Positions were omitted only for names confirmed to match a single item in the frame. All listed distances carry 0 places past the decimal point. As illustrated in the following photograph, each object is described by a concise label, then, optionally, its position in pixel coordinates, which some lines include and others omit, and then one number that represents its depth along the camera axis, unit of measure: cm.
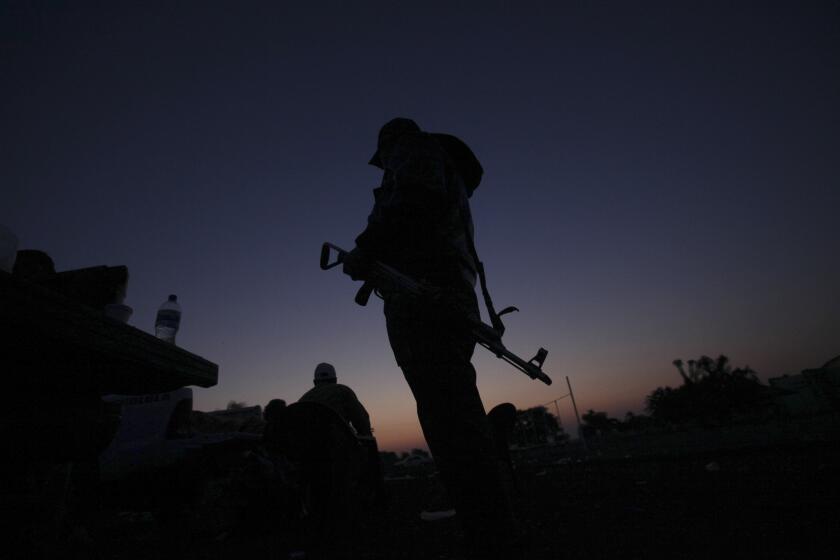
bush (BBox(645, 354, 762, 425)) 4664
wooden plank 81
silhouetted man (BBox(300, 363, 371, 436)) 418
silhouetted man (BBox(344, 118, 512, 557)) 173
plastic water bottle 303
